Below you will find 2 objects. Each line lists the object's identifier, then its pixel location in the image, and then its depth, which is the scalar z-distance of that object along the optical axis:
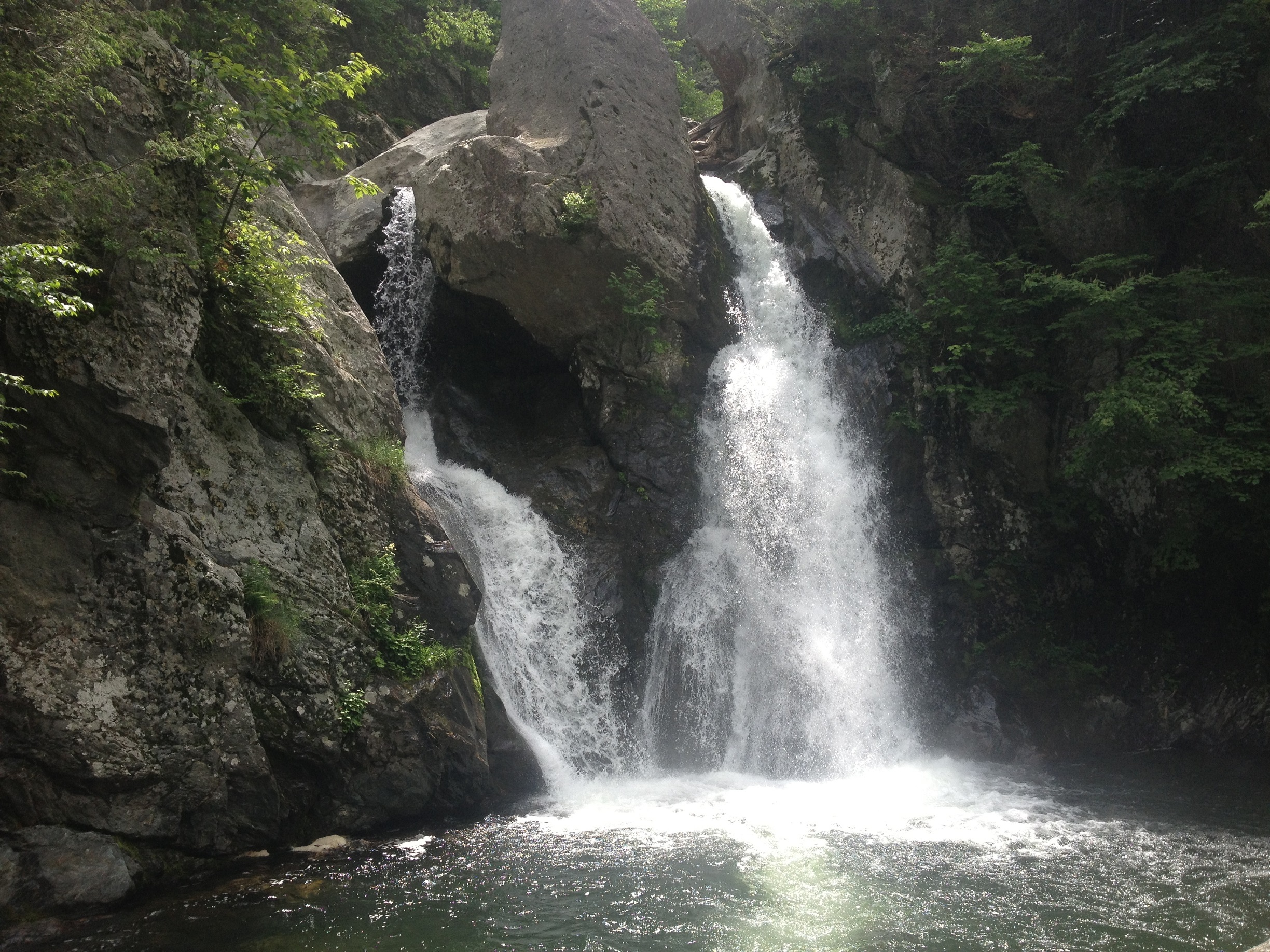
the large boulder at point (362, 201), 14.38
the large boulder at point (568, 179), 13.25
